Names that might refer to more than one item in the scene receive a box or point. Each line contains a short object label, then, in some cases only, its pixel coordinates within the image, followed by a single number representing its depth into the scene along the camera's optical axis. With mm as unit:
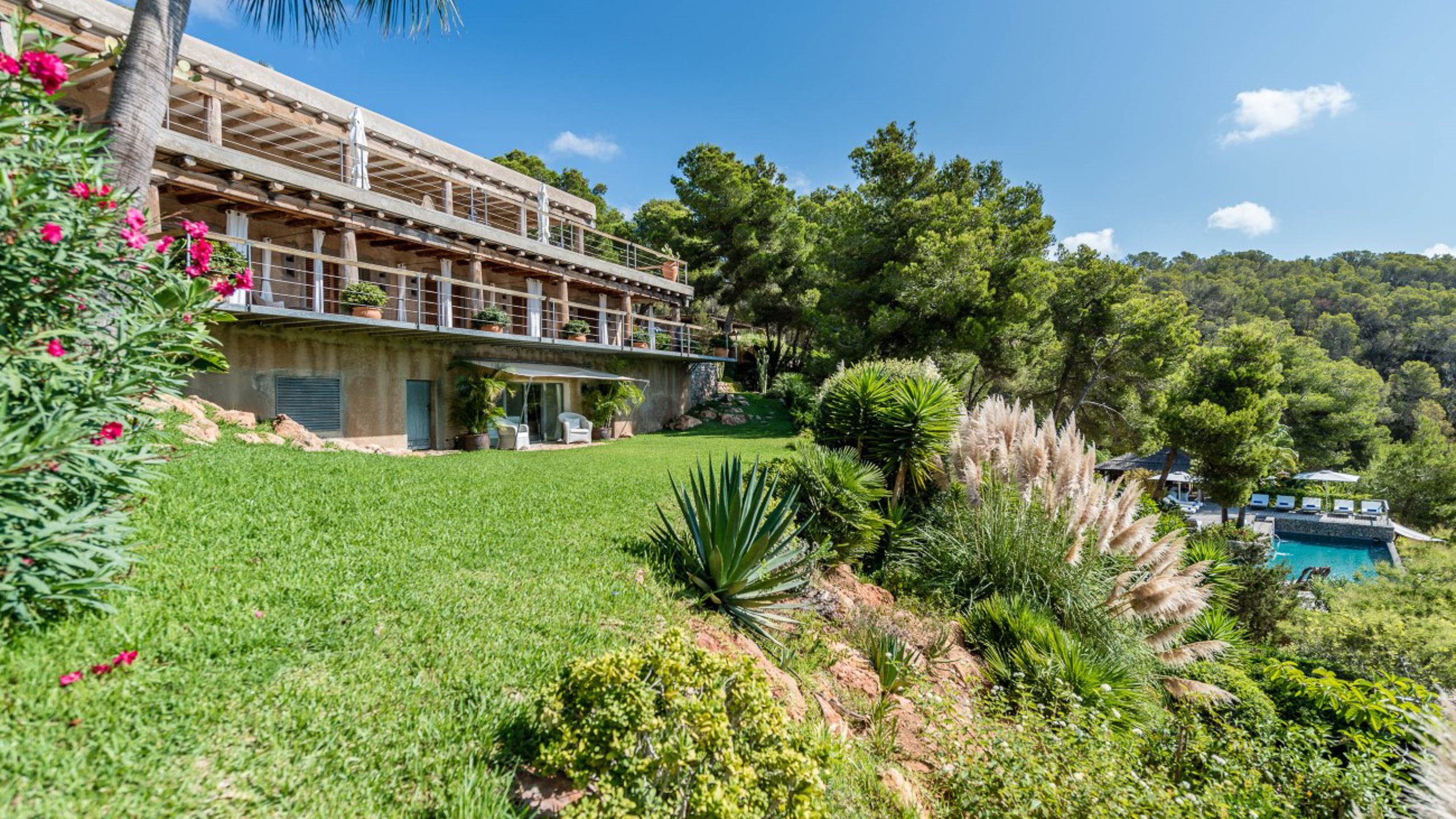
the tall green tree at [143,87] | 5223
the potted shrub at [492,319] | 16094
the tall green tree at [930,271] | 21578
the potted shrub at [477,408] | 15625
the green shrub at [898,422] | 8195
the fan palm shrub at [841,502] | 7316
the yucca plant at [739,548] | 5000
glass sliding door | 18172
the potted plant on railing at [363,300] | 12852
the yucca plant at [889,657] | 4934
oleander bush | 2477
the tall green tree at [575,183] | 34750
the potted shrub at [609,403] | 19719
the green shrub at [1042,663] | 4852
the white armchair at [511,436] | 16078
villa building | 11887
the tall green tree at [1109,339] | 22938
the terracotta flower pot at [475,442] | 15508
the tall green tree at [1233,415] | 17031
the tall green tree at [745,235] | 28375
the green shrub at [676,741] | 2311
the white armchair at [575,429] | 18125
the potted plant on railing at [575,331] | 19328
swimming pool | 22172
